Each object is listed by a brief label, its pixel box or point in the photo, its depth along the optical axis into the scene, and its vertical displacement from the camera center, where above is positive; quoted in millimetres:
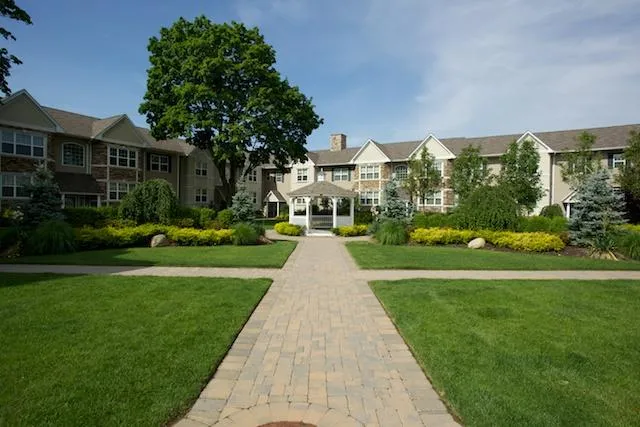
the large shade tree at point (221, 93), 28969 +8678
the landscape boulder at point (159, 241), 17078 -1449
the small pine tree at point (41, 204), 16906 +104
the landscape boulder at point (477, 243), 18352 -1577
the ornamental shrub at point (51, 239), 13945 -1177
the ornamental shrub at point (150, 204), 18500 +145
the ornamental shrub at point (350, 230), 26234 -1464
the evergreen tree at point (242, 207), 21562 +42
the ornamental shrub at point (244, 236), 18125 -1280
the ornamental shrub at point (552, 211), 29106 -87
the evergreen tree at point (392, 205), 26062 +248
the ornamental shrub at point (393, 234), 19859 -1281
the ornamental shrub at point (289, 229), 26469 -1402
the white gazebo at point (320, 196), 28531 +914
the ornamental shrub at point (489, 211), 19906 -79
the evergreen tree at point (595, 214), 17047 -167
